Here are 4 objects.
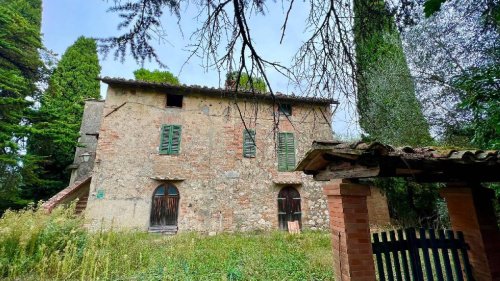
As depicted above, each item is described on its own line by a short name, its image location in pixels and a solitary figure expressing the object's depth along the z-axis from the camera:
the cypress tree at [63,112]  11.67
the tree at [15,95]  9.95
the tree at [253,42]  2.33
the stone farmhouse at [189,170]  9.59
